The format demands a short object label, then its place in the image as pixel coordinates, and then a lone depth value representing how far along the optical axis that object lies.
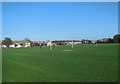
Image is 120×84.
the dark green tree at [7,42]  46.25
